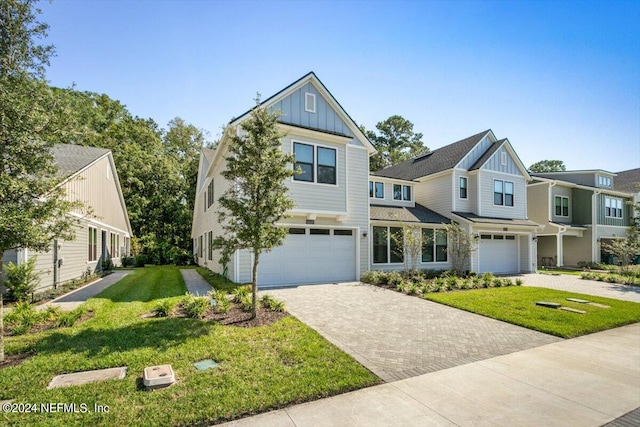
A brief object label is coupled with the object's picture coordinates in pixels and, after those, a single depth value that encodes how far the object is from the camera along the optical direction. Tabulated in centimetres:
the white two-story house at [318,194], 1277
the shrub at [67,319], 661
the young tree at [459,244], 1584
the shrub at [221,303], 781
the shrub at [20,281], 902
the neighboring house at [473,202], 1811
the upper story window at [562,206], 2558
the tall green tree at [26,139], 475
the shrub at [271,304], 822
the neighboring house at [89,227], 1132
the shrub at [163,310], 761
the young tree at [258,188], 732
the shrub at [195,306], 754
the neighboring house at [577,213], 2434
